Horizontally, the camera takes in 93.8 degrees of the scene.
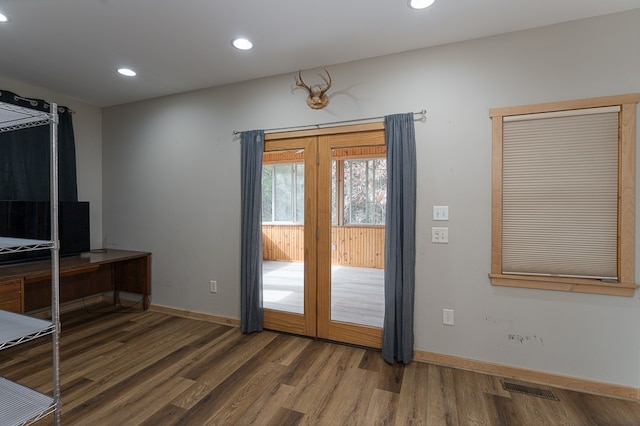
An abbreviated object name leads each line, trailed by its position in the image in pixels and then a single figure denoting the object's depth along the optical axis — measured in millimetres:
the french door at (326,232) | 2871
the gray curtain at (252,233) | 3146
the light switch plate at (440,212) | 2559
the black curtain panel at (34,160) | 3201
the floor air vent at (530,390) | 2152
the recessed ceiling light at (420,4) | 2002
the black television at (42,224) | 3141
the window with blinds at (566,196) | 2129
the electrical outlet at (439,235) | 2562
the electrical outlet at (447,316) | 2552
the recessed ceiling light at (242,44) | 2475
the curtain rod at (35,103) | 3185
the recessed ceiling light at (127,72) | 3015
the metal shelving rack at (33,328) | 1195
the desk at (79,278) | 2723
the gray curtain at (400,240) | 2580
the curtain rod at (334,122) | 2611
